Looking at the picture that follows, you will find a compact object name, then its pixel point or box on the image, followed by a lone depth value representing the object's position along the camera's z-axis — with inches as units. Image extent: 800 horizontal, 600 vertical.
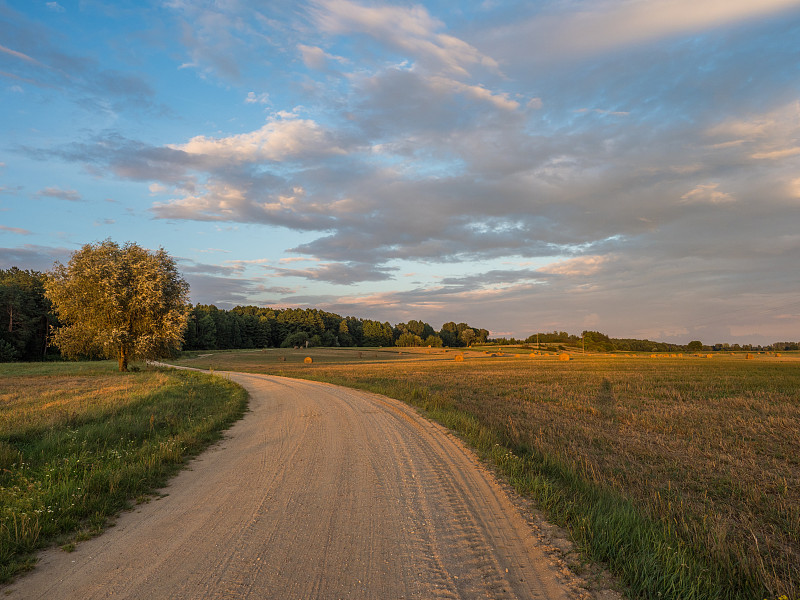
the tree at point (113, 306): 1234.6
